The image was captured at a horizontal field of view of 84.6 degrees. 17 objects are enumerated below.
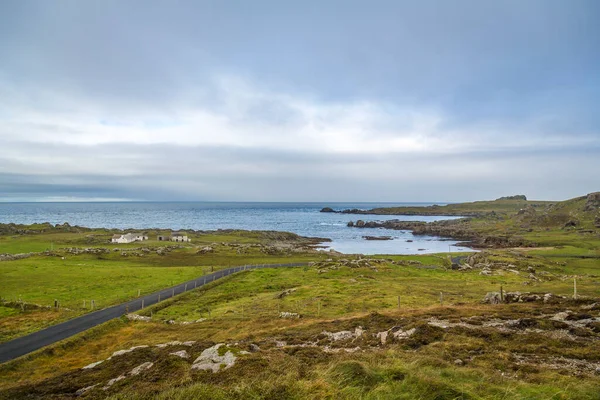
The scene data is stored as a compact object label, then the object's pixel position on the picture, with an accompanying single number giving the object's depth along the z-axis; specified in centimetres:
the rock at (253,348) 1875
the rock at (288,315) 3416
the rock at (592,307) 2465
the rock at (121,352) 2022
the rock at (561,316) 2262
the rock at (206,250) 9886
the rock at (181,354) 1786
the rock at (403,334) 2033
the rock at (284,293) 4727
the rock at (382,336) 2060
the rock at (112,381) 1452
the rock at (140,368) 1593
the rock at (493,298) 3258
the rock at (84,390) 1418
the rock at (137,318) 3716
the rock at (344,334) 2237
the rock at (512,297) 3152
